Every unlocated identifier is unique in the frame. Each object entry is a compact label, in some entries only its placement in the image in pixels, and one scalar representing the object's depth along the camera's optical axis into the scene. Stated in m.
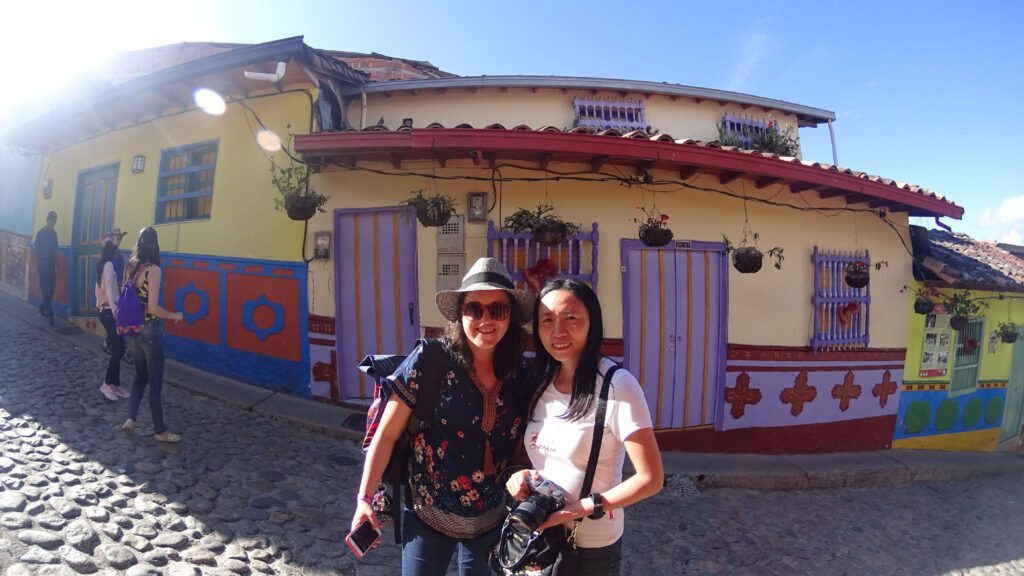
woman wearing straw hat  1.67
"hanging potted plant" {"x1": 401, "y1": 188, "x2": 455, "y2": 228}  4.84
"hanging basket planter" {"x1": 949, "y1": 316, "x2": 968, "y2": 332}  6.67
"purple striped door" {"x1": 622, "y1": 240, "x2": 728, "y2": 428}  5.37
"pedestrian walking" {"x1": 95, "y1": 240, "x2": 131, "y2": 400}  4.57
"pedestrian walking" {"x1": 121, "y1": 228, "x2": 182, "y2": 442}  3.84
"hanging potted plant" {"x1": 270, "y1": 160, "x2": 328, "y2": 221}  5.19
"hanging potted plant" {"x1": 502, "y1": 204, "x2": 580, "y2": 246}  4.68
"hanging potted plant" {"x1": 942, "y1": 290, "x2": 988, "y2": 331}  6.69
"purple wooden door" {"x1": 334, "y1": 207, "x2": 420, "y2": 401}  5.44
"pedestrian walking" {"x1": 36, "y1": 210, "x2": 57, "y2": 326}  7.95
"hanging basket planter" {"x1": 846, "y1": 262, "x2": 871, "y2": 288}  5.61
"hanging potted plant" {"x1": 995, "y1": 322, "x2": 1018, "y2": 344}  7.42
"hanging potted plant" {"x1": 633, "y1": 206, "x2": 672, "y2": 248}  4.94
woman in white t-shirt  1.49
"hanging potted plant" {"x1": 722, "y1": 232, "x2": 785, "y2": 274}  5.14
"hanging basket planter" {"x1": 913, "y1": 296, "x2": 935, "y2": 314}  6.28
